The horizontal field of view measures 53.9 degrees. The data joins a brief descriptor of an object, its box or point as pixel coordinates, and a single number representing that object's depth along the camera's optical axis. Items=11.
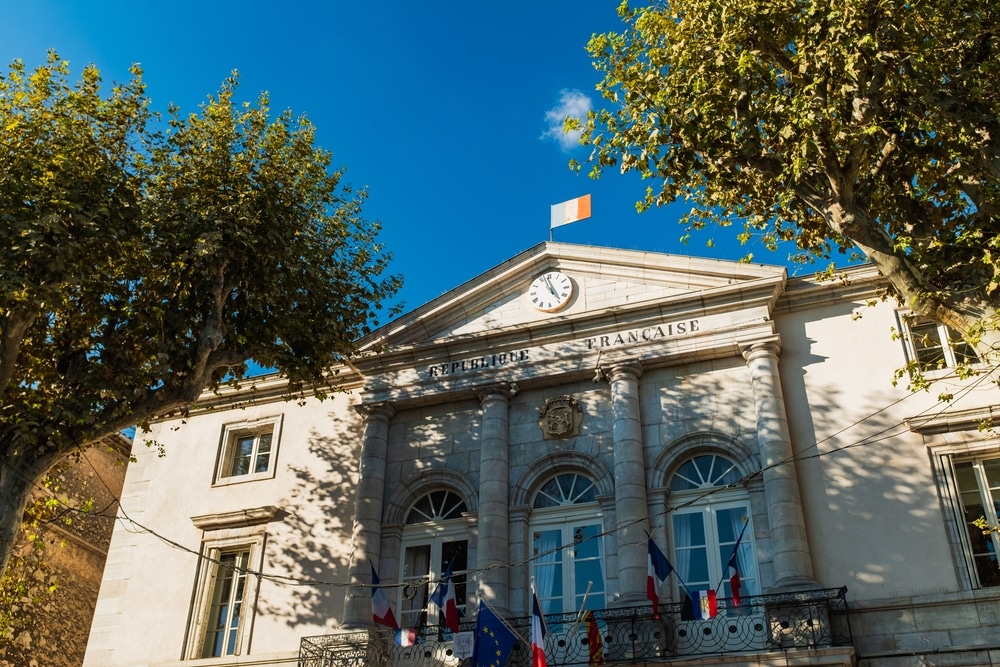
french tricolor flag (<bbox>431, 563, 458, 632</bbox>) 15.27
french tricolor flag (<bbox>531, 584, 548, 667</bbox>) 13.67
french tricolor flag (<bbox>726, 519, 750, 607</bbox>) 14.15
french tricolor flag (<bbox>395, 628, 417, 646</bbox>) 15.13
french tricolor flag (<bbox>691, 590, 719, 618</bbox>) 13.70
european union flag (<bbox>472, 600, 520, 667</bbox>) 14.66
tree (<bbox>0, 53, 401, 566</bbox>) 14.09
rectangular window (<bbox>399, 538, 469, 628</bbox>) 16.83
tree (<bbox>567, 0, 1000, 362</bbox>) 12.25
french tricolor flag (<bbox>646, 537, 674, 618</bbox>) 14.51
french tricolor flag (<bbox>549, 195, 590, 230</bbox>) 19.44
